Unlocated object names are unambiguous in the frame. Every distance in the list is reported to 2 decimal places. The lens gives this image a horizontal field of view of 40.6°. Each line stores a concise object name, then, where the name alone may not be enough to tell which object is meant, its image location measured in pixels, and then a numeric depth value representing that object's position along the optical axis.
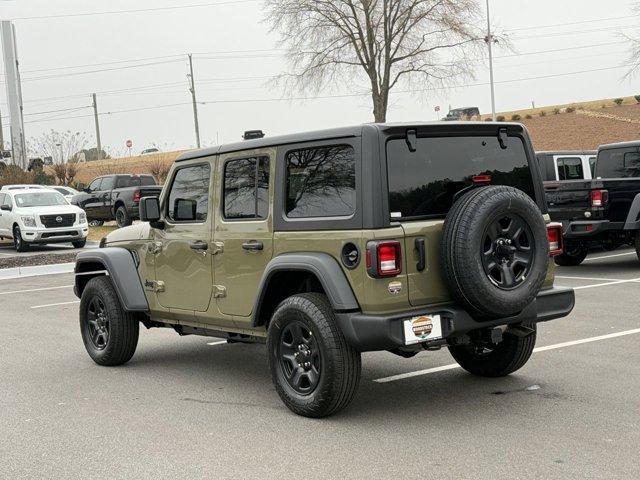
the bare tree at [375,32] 37.69
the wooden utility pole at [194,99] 65.12
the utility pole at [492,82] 46.82
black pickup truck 13.01
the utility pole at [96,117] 91.88
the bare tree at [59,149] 57.96
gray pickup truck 26.72
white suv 22.92
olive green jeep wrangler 5.34
